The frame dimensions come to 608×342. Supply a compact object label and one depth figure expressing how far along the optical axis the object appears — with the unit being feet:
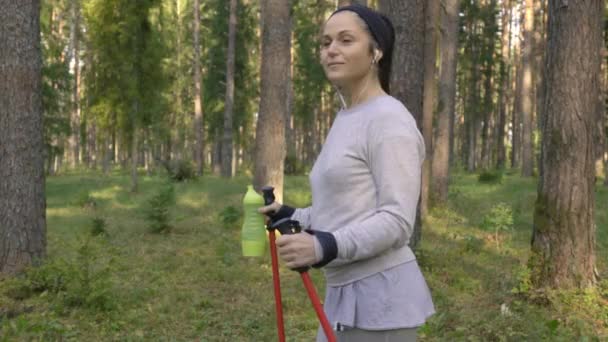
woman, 7.52
